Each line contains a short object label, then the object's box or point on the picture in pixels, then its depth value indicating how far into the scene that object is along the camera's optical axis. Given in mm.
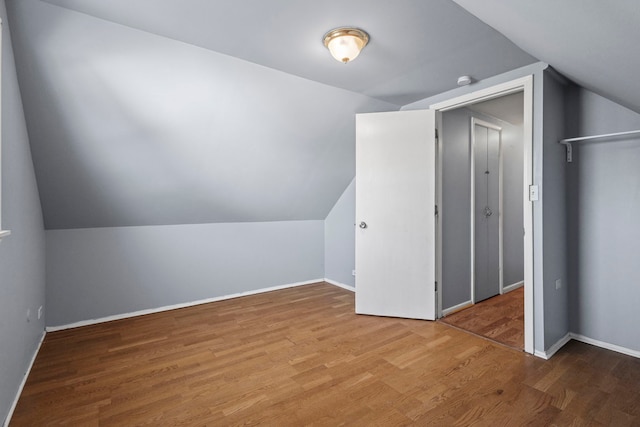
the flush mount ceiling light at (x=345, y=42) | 1963
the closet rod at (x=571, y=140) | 2176
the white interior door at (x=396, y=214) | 3096
